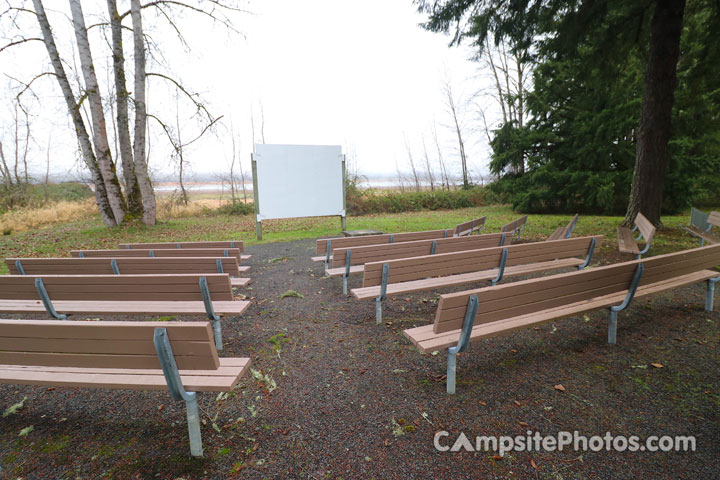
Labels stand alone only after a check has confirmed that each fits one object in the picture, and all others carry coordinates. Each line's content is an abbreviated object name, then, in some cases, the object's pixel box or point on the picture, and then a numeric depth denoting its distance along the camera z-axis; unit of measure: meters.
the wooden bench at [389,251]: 4.57
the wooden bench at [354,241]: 5.45
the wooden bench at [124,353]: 1.75
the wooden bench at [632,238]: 5.64
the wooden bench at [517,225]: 7.40
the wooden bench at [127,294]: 3.07
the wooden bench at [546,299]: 2.31
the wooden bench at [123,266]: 4.06
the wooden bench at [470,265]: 3.59
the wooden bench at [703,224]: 6.27
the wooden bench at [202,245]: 5.79
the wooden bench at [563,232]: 6.43
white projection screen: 9.70
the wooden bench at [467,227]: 6.78
